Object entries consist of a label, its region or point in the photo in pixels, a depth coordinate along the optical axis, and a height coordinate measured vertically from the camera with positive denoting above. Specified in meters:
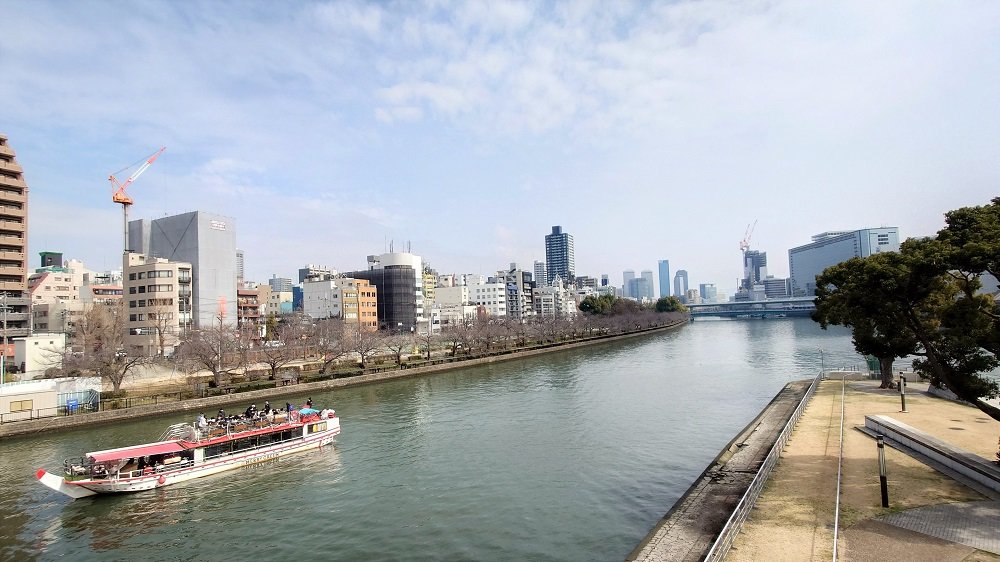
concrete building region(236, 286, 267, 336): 89.60 +1.24
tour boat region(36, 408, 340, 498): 18.62 -5.45
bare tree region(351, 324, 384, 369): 47.56 -3.12
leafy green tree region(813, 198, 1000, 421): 11.42 -0.15
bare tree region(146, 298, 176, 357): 56.20 -0.03
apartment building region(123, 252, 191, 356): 58.88 +1.69
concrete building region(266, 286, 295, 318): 120.44 +2.39
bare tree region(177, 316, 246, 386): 37.50 -2.76
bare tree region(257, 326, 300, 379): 41.66 -3.26
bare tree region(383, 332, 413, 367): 55.66 -4.07
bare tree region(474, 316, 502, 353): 63.41 -3.53
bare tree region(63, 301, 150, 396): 34.94 -2.16
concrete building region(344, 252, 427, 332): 100.19 +3.32
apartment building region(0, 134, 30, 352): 52.25 +8.65
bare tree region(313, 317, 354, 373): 45.94 -2.95
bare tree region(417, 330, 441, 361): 56.50 -4.52
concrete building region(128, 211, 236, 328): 81.44 +10.16
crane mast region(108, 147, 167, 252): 93.42 +21.20
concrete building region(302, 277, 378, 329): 93.25 +1.81
